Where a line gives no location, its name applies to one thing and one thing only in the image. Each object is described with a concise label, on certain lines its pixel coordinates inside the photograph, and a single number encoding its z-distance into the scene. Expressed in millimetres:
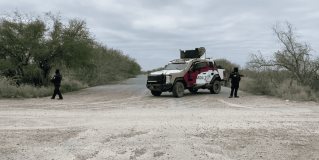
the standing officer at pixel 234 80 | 13589
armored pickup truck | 13659
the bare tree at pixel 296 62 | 14225
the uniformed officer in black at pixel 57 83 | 13293
